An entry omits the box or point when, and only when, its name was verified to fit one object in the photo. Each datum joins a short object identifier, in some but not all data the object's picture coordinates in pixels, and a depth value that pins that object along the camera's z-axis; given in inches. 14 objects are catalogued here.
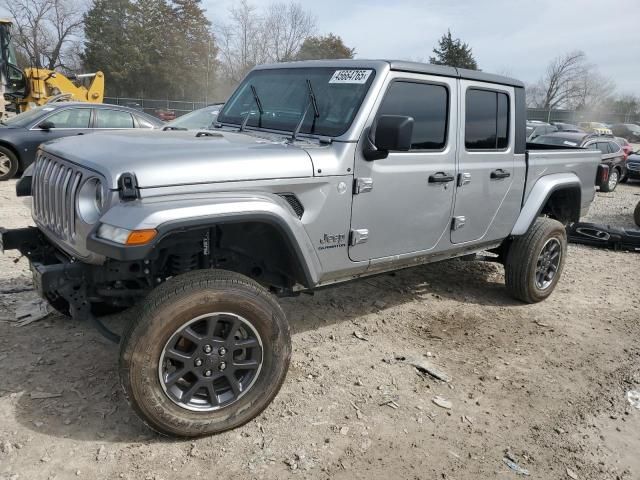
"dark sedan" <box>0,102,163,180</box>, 376.5
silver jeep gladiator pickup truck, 105.9
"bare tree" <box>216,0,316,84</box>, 1829.5
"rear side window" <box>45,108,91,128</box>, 382.9
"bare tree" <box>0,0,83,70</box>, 1798.7
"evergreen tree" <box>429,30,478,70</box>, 1710.1
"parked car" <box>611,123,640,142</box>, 1704.0
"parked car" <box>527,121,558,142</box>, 925.2
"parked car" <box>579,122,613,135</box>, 1454.5
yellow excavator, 669.9
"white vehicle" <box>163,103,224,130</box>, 313.0
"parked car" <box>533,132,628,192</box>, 570.3
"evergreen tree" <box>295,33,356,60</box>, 1889.8
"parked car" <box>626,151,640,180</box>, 629.0
